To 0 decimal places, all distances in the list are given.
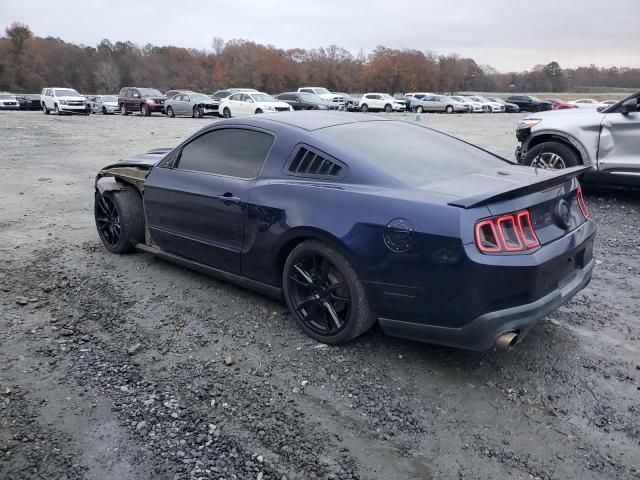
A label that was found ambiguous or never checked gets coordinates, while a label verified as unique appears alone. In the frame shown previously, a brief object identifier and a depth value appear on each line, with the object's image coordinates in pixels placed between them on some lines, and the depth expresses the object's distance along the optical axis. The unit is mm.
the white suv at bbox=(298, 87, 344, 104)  40181
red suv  33656
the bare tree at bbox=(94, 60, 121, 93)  89375
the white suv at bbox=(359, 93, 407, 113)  42125
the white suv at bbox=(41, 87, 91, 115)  33406
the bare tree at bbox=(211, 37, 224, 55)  115612
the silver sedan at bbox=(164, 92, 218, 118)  30891
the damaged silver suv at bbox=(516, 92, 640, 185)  7297
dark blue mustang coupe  2975
